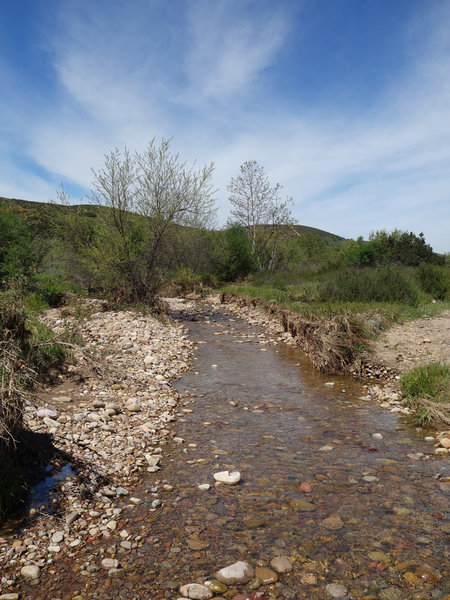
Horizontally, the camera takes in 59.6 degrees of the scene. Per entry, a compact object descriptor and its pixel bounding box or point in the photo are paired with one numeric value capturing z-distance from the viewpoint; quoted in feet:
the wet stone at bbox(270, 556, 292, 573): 9.48
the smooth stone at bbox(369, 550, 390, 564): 9.83
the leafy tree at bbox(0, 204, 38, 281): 43.45
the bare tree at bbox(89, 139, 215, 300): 46.88
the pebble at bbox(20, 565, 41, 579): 8.77
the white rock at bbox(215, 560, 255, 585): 9.11
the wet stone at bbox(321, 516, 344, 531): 11.16
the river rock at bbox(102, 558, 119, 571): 9.34
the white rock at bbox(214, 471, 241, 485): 13.48
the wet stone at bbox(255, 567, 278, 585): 9.12
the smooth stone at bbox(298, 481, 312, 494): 13.07
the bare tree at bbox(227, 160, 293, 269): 112.47
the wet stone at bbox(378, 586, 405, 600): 8.63
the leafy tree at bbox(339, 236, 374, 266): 143.74
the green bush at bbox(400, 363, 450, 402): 19.62
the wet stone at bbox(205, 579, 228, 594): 8.81
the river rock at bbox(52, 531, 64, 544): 9.90
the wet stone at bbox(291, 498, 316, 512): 12.03
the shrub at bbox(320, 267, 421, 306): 44.37
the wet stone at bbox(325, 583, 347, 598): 8.68
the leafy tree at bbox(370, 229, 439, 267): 93.09
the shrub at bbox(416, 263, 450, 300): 51.03
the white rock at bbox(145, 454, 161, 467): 14.57
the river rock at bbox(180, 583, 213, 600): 8.61
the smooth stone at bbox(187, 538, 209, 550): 10.27
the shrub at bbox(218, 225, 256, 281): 100.01
